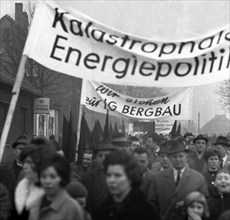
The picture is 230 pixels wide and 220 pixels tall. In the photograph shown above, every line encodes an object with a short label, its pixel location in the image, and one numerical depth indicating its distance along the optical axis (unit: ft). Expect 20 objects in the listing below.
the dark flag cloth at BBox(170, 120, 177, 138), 50.13
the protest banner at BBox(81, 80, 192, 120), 42.75
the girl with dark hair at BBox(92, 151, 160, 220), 14.08
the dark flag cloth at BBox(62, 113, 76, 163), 31.53
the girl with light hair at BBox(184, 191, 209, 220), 18.52
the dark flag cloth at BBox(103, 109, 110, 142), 34.86
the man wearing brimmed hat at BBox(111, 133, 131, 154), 26.00
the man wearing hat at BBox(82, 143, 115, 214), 20.75
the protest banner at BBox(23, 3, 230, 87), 21.03
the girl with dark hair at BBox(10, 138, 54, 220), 14.90
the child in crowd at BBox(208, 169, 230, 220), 21.15
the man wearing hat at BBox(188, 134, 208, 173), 32.48
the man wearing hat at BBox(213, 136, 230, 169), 29.45
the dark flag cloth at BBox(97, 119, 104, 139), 40.31
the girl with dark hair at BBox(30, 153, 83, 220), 13.74
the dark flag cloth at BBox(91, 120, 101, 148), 37.20
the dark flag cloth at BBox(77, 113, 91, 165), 30.76
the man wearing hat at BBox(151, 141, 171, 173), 27.48
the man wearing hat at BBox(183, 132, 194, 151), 41.48
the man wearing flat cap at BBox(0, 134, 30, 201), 24.79
